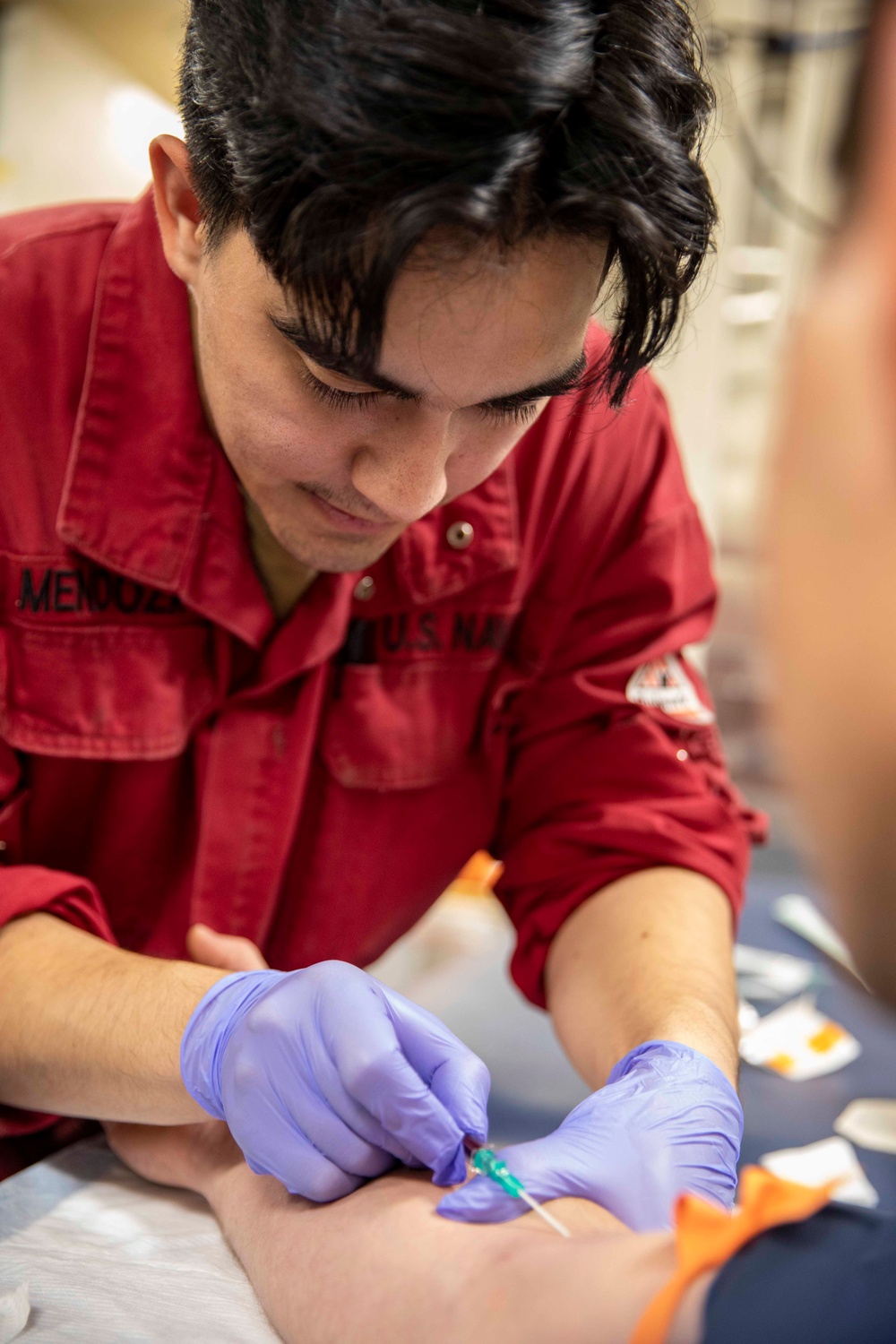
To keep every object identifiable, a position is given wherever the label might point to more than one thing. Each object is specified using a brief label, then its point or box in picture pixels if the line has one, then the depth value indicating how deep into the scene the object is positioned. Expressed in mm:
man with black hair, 777
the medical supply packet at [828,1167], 1176
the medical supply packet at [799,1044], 1461
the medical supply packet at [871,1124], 1276
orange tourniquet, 562
